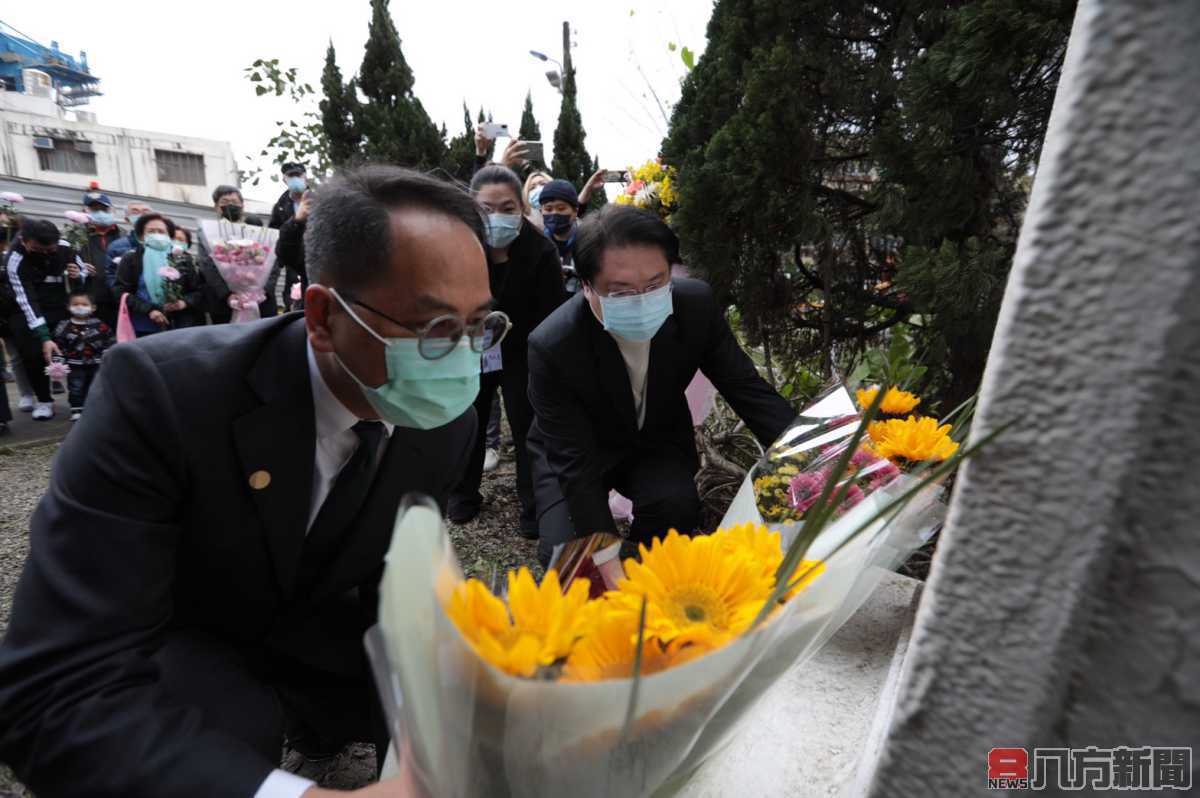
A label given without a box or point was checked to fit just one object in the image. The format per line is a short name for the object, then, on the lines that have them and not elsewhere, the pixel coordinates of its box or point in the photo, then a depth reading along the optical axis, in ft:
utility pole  47.15
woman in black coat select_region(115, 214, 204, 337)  17.20
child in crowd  17.83
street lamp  26.37
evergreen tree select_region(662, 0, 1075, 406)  6.53
